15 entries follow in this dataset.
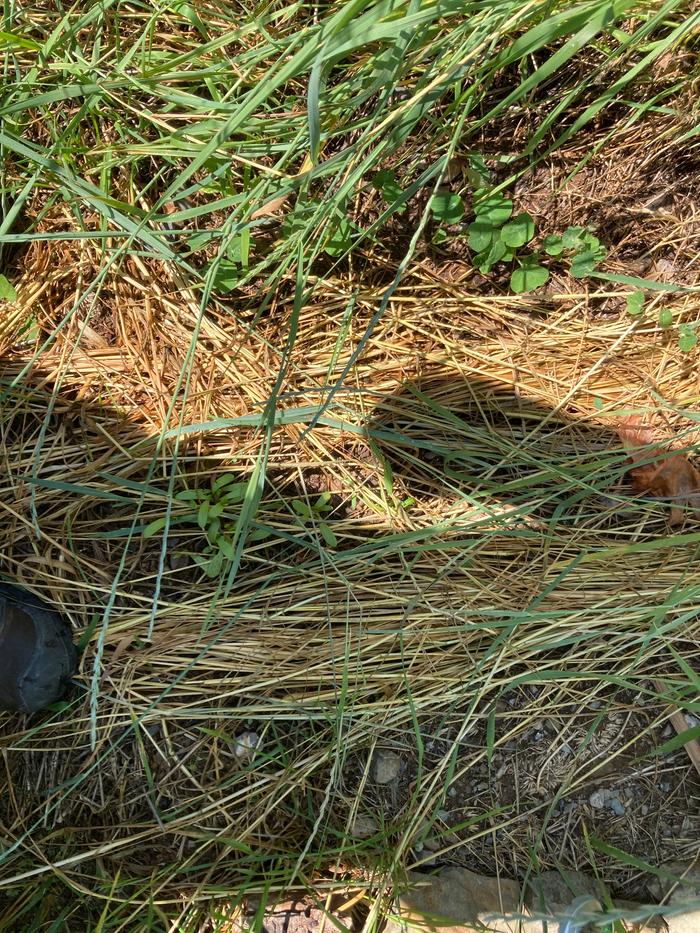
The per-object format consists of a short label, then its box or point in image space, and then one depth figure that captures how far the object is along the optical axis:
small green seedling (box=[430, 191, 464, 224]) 0.63
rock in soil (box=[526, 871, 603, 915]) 0.60
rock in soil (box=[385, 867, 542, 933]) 0.59
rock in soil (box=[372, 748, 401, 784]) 0.62
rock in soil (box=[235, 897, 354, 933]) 0.60
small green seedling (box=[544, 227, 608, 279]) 0.64
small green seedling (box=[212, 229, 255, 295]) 0.62
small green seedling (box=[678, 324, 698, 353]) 0.63
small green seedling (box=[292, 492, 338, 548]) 0.62
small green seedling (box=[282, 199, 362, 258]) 0.56
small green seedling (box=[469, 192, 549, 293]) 0.63
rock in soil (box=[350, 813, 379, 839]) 0.61
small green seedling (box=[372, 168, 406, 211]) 0.60
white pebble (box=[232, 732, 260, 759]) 0.61
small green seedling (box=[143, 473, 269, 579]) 0.61
